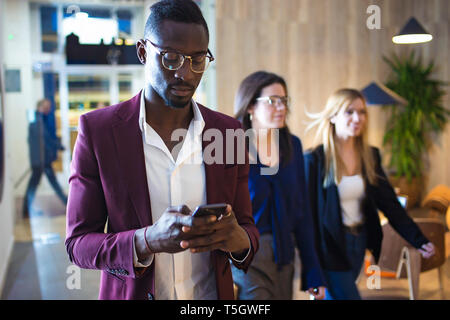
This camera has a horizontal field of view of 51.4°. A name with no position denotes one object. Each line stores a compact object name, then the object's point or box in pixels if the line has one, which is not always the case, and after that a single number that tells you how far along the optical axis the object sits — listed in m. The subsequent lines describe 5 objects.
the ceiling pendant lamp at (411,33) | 3.17
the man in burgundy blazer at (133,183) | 1.10
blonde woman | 2.52
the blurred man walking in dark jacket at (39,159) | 6.08
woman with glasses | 2.09
